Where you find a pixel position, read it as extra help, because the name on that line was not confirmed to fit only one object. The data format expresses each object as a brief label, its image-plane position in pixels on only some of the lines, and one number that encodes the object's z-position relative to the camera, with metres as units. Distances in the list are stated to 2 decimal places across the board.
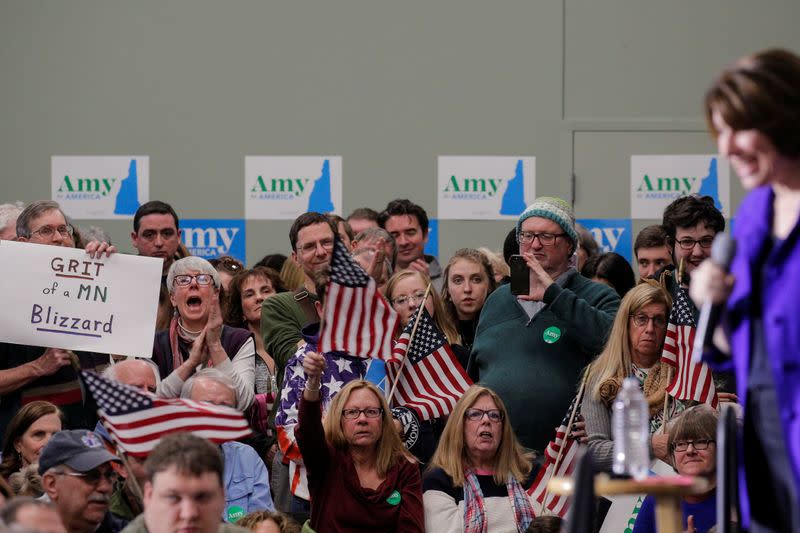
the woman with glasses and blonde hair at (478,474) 13.07
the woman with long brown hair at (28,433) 12.91
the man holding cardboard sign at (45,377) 13.92
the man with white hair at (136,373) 13.36
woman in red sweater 12.98
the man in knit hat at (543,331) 13.64
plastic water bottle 6.80
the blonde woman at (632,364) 13.24
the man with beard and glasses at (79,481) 11.27
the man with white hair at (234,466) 13.33
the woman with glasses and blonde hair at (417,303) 15.20
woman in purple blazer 6.52
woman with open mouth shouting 14.25
